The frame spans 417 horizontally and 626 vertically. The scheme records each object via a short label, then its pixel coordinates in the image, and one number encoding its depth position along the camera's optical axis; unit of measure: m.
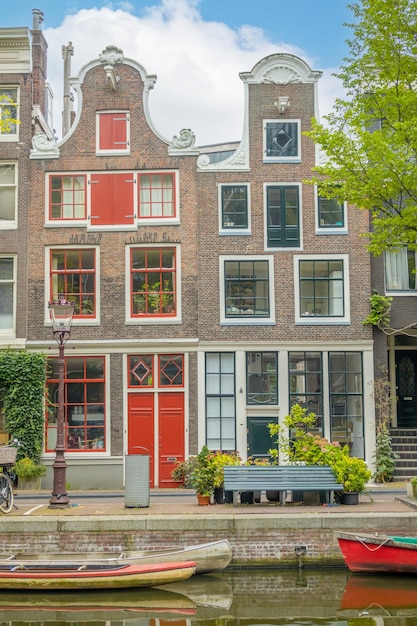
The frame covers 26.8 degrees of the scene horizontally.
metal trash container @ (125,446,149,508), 17.92
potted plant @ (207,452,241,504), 18.38
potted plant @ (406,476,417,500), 18.89
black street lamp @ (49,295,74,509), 18.28
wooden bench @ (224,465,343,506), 17.94
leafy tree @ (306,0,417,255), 19.83
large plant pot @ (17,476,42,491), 24.56
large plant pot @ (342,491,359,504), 18.44
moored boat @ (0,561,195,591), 15.18
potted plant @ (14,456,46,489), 24.45
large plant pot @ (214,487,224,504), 18.74
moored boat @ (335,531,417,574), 15.65
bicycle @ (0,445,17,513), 17.98
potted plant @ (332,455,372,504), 18.23
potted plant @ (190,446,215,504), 18.44
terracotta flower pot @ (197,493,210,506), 18.69
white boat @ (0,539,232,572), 15.62
